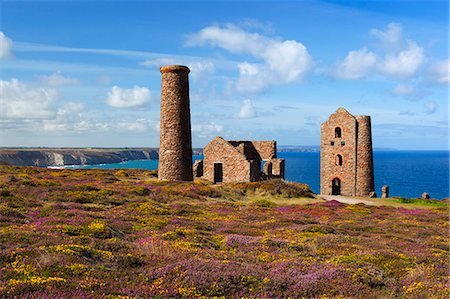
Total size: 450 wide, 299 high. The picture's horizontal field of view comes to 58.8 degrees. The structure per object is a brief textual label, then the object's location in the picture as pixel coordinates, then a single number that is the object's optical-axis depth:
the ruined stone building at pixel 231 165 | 45.47
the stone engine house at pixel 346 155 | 52.94
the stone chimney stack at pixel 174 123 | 38.09
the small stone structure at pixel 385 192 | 51.12
